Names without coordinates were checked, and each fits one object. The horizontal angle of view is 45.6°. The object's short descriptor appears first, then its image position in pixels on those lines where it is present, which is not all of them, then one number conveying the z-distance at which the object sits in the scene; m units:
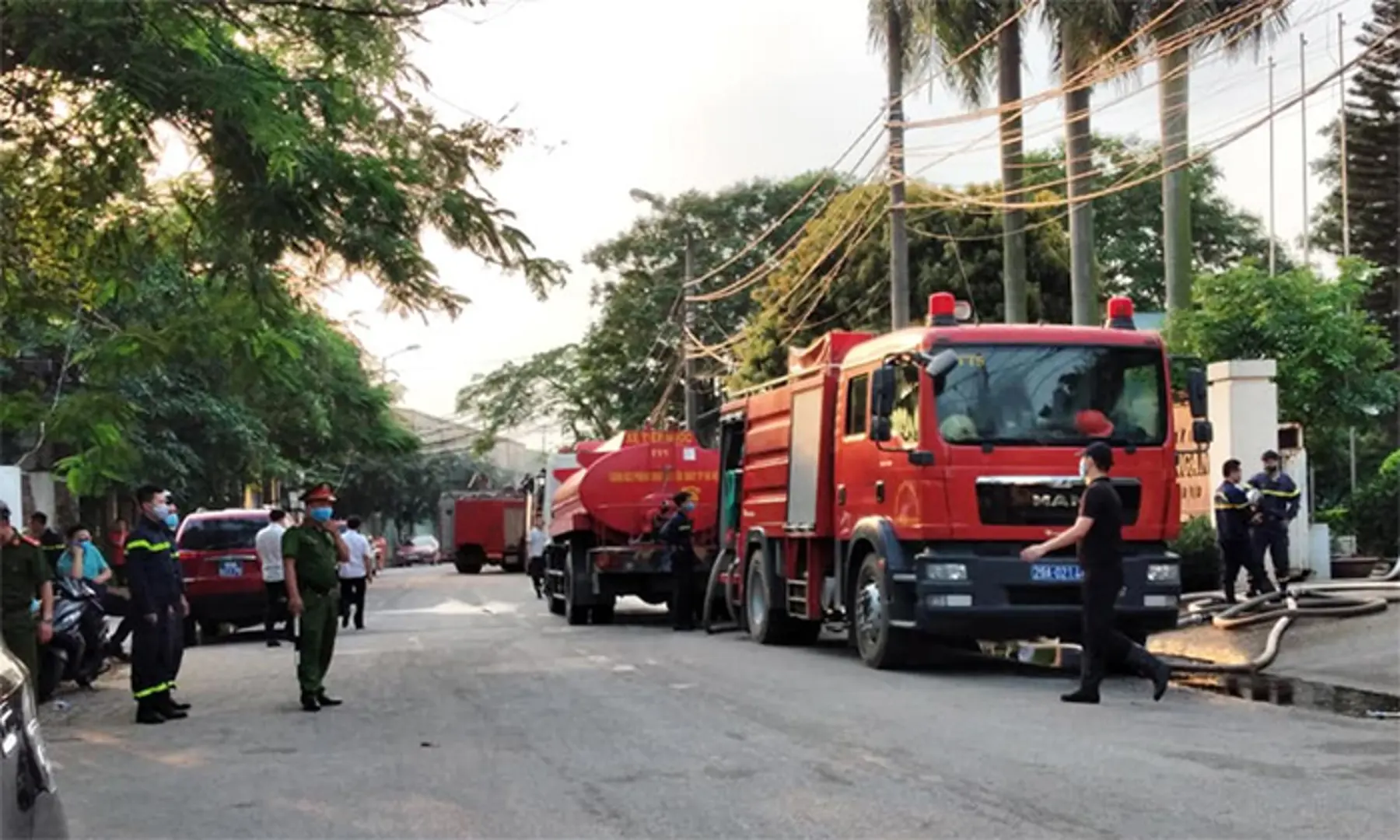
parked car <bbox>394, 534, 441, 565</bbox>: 83.19
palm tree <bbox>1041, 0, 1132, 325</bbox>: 26.75
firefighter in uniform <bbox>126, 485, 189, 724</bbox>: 12.47
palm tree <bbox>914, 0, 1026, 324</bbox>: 28.25
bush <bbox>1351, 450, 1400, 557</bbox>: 26.27
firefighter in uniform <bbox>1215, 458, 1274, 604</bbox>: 17.64
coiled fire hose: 14.70
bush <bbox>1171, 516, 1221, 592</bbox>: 20.33
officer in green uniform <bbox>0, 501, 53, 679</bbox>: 12.62
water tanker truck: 22.14
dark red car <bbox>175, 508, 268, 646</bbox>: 21.81
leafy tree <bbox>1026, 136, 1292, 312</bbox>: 55.47
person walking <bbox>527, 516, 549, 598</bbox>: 31.98
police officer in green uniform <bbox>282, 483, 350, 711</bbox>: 12.83
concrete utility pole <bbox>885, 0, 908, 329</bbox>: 26.89
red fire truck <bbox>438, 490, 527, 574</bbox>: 54.03
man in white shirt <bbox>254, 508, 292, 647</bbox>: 21.03
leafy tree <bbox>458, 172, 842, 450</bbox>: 52.94
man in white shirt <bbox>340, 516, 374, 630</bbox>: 22.98
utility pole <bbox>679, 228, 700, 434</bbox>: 42.31
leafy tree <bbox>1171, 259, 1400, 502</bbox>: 23.67
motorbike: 14.48
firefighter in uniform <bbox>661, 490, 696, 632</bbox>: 21.27
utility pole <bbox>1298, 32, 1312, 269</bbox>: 53.32
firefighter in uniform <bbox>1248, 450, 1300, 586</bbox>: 17.92
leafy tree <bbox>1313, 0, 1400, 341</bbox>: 52.22
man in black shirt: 11.88
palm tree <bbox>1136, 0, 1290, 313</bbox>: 25.61
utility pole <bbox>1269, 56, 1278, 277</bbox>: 44.88
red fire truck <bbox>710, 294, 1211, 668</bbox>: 13.83
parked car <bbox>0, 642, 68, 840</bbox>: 3.33
